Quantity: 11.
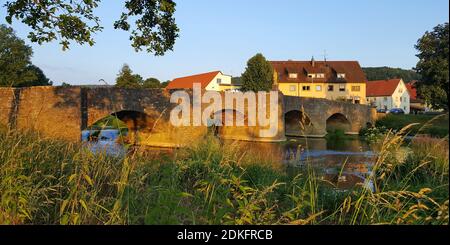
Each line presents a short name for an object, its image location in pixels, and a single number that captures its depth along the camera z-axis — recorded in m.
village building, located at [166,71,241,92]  54.91
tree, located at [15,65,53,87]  39.03
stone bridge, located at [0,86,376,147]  18.56
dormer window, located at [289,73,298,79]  55.26
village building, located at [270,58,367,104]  53.78
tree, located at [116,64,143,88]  45.41
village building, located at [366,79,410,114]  56.56
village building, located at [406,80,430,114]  58.30
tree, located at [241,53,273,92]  45.03
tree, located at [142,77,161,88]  57.33
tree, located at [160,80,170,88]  70.06
